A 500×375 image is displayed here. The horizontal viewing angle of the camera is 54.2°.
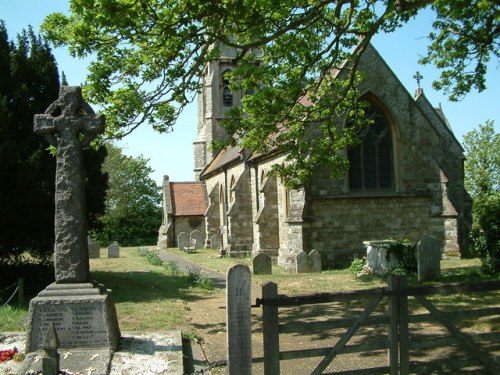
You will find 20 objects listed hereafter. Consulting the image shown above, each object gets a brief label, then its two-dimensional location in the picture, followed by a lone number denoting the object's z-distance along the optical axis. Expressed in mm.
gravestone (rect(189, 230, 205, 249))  34406
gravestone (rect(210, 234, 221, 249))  33250
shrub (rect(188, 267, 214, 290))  14297
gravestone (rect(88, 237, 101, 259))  26844
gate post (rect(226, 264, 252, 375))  4391
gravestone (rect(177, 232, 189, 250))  32812
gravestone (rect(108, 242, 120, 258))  27781
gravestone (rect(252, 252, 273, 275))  16875
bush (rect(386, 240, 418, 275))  14898
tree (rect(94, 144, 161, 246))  49281
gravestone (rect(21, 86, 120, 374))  6090
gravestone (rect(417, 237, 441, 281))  13422
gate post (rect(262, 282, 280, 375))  4465
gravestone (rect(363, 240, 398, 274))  15259
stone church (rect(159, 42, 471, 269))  18594
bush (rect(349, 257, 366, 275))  16541
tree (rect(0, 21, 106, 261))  11344
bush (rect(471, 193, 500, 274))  13094
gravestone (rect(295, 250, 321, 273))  17234
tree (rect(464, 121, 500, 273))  53438
